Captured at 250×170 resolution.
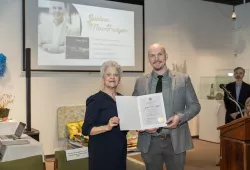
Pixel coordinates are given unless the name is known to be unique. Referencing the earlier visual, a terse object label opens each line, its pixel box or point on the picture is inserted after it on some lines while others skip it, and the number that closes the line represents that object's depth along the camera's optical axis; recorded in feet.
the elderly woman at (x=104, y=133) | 6.31
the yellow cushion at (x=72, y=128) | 15.46
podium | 9.72
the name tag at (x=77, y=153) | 6.84
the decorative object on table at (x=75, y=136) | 13.69
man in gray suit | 7.13
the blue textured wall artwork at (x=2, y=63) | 14.33
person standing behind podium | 16.15
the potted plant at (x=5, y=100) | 14.81
